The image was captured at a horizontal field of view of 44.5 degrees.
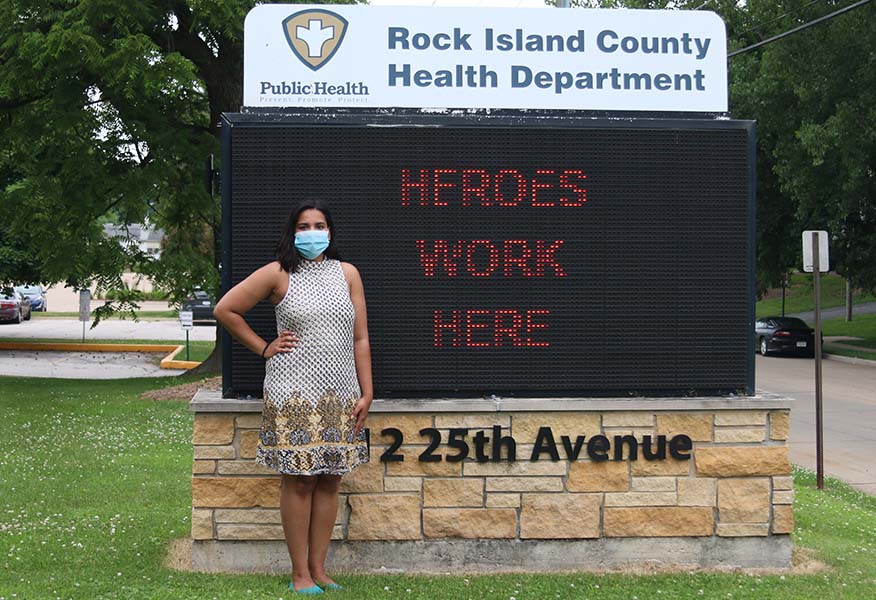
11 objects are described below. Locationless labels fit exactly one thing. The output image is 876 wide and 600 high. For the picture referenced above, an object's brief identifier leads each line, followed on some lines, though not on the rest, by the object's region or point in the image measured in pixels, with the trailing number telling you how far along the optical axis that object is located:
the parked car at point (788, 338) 30.89
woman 5.11
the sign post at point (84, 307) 27.75
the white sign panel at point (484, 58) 5.74
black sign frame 5.57
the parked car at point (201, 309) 39.31
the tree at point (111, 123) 15.98
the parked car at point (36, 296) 50.38
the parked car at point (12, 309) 41.38
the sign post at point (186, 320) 23.04
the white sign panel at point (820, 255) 10.76
